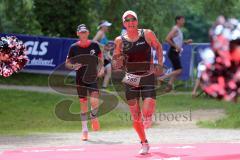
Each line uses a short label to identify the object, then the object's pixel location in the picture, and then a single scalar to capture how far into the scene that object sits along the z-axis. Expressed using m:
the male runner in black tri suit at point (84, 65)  14.55
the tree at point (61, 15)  30.38
